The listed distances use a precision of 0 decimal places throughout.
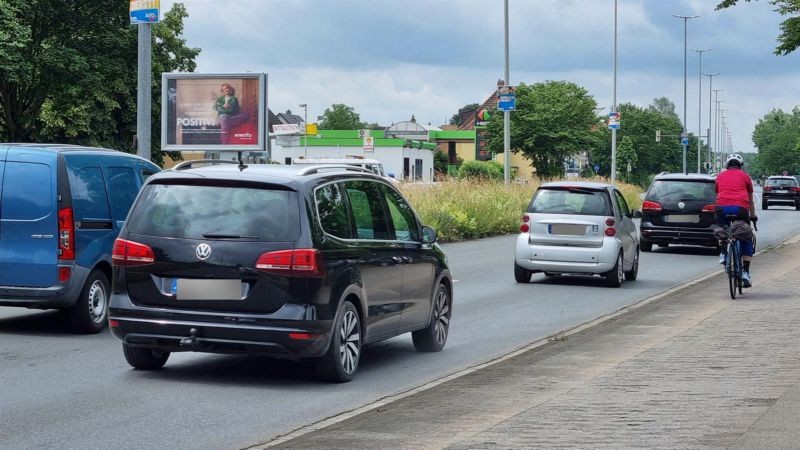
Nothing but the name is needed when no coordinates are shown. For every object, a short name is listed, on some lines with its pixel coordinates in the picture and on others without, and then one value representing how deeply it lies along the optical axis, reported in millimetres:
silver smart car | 18609
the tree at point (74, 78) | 48469
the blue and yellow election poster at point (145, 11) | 18750
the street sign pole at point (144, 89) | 19156
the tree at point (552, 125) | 78438
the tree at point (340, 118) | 179500
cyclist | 16438
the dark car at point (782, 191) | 58406
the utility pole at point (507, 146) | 41500
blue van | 11719
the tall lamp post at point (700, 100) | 103688
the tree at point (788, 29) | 27734
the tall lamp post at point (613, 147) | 61988
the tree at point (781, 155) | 177262
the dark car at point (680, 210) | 25891
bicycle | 15766
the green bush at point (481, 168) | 64312
